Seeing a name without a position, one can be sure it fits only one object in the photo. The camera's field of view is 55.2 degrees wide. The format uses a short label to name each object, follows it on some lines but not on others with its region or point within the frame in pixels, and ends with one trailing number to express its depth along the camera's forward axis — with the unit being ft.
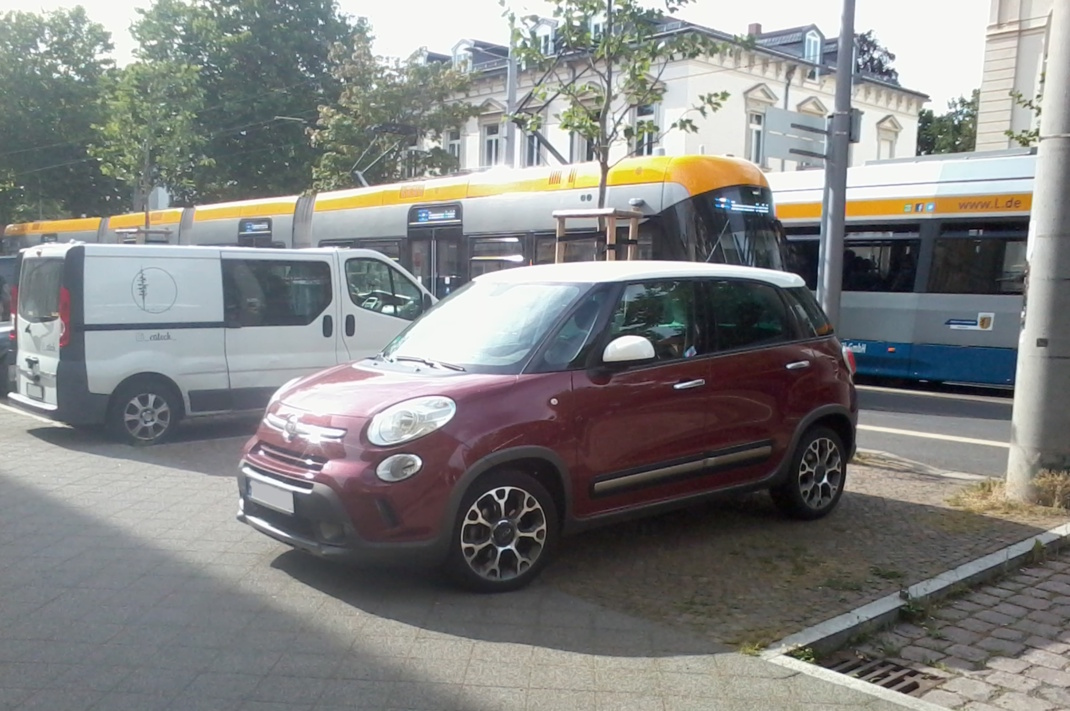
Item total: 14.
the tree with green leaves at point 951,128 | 162.40
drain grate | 14.49
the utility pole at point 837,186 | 32.48
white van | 30.60
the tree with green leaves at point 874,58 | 161.07
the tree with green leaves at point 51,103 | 127.03
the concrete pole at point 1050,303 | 23.65
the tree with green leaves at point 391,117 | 87.40
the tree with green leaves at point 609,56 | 36.55
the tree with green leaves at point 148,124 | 75.31
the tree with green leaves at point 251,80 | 118.93
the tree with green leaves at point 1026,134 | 52.83
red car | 16.98
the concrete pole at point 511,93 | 71.92
